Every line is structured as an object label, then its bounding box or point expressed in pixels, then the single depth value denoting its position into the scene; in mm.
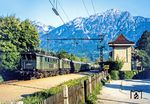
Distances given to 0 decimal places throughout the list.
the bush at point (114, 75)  40028
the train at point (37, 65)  26438
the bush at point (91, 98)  12281
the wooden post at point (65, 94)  7997
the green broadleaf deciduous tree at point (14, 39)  26067
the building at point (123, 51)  50110
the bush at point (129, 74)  42823
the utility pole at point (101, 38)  44597
